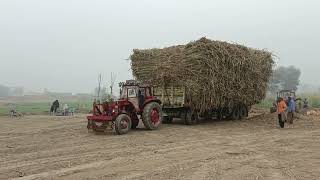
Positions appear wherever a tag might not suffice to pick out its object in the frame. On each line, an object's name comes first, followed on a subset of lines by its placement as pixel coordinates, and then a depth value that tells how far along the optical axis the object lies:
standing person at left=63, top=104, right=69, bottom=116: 34.74
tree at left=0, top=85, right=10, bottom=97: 166.14
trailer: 21.45
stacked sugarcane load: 21.34
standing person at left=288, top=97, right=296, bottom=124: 23.44
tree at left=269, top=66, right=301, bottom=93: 122.53
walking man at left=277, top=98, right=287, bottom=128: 21.52
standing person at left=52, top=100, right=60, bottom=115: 35.91
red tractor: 18.23
